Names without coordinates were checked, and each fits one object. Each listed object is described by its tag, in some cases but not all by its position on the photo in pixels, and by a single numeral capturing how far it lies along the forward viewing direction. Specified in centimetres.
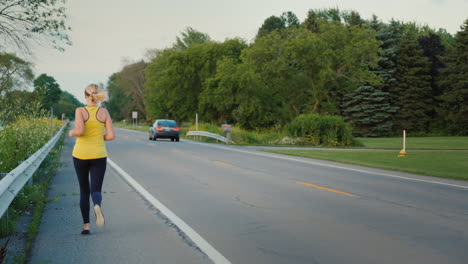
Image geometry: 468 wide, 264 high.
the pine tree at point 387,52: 6300
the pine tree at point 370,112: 6203
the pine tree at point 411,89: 6253
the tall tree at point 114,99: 14018
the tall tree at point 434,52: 6494
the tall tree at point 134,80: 10219
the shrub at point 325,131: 3186
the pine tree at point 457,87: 5891
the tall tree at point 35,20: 2269
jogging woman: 620
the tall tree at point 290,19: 9275
